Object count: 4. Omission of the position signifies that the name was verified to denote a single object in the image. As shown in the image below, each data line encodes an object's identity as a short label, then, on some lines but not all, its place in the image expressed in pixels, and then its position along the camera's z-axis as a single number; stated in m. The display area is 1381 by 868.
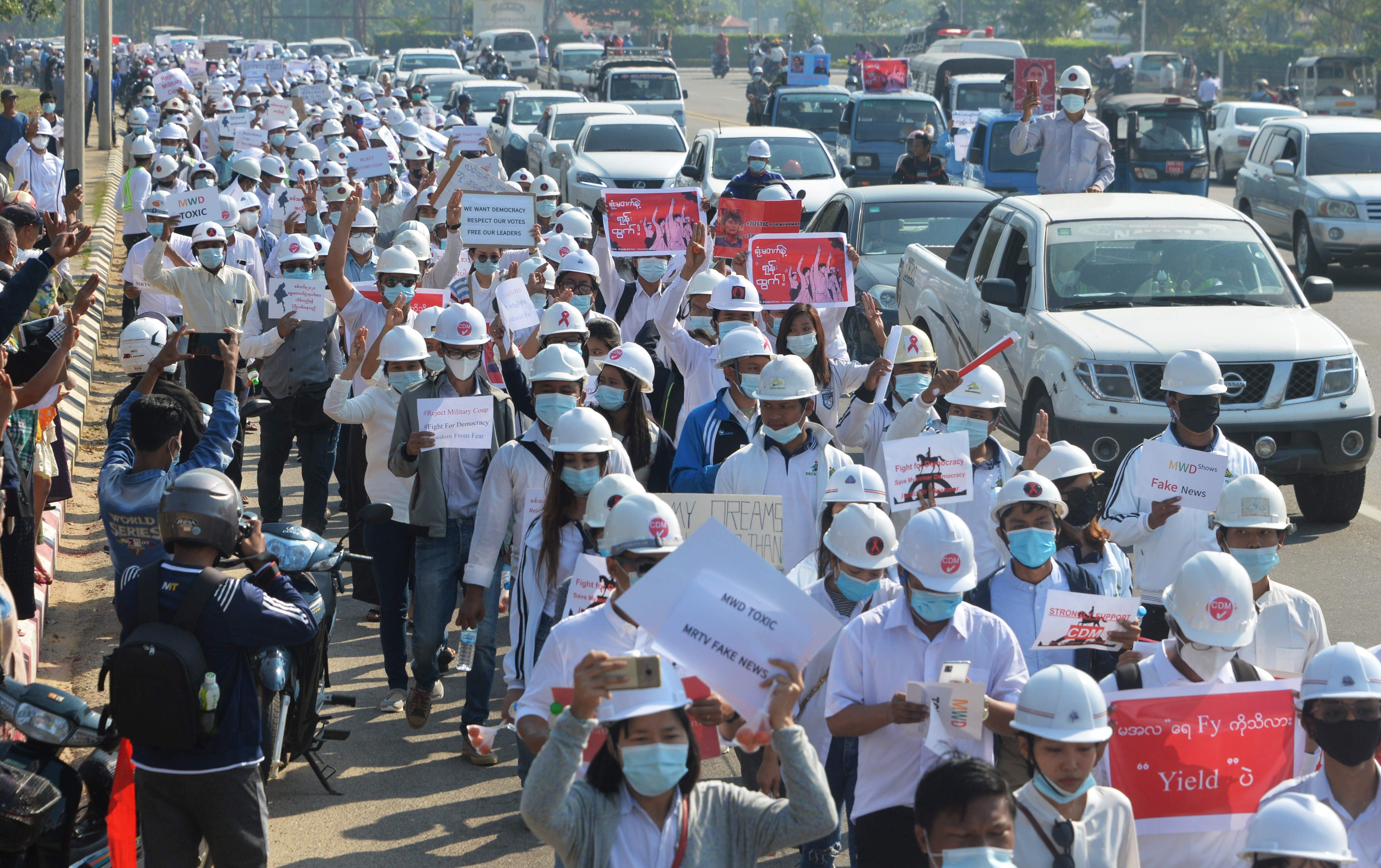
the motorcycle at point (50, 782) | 10.34
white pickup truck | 20.34
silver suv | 41.50
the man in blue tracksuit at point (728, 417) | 14.53
